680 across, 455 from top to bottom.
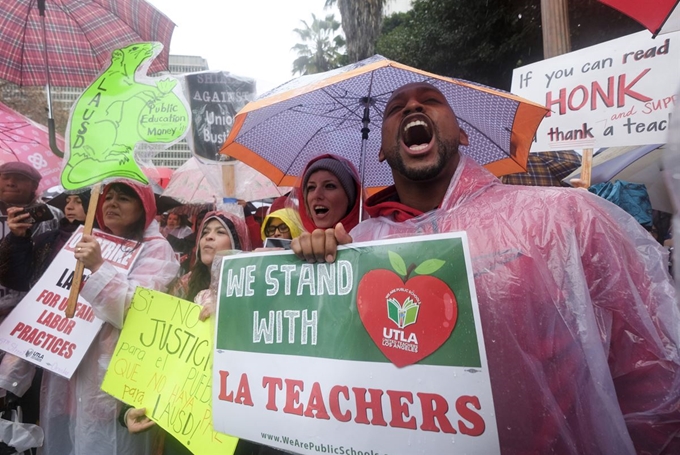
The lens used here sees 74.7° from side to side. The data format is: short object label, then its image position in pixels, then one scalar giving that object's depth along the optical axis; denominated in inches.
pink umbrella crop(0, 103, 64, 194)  120.2
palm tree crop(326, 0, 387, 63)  432.5
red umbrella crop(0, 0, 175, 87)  94.0
